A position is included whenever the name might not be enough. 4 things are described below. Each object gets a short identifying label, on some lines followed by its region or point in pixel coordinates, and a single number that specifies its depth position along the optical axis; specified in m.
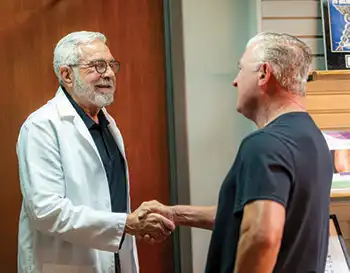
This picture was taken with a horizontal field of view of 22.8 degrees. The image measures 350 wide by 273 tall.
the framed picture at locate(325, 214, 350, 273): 2.86
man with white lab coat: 2.55
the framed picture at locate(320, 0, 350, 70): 2.99
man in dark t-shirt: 2.13
